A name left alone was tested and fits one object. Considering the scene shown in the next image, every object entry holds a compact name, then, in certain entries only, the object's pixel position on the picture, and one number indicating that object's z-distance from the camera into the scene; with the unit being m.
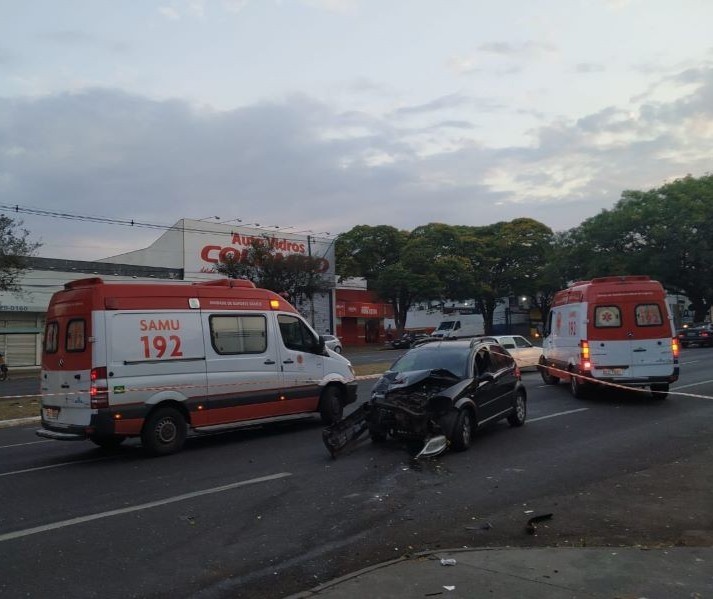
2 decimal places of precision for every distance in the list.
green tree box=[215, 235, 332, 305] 38.47
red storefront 53.19
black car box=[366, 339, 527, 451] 9.12
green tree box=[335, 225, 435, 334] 51.84
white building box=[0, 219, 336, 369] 35.44
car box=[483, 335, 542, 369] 23.17
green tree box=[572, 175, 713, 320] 43.50
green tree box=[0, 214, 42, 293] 21.61
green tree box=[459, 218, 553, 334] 55.22
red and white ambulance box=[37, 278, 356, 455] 9.25
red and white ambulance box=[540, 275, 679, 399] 14.36
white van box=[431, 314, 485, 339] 48.15
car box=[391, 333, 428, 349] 47.22
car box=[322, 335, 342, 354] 32.31
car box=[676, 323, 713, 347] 38.00
